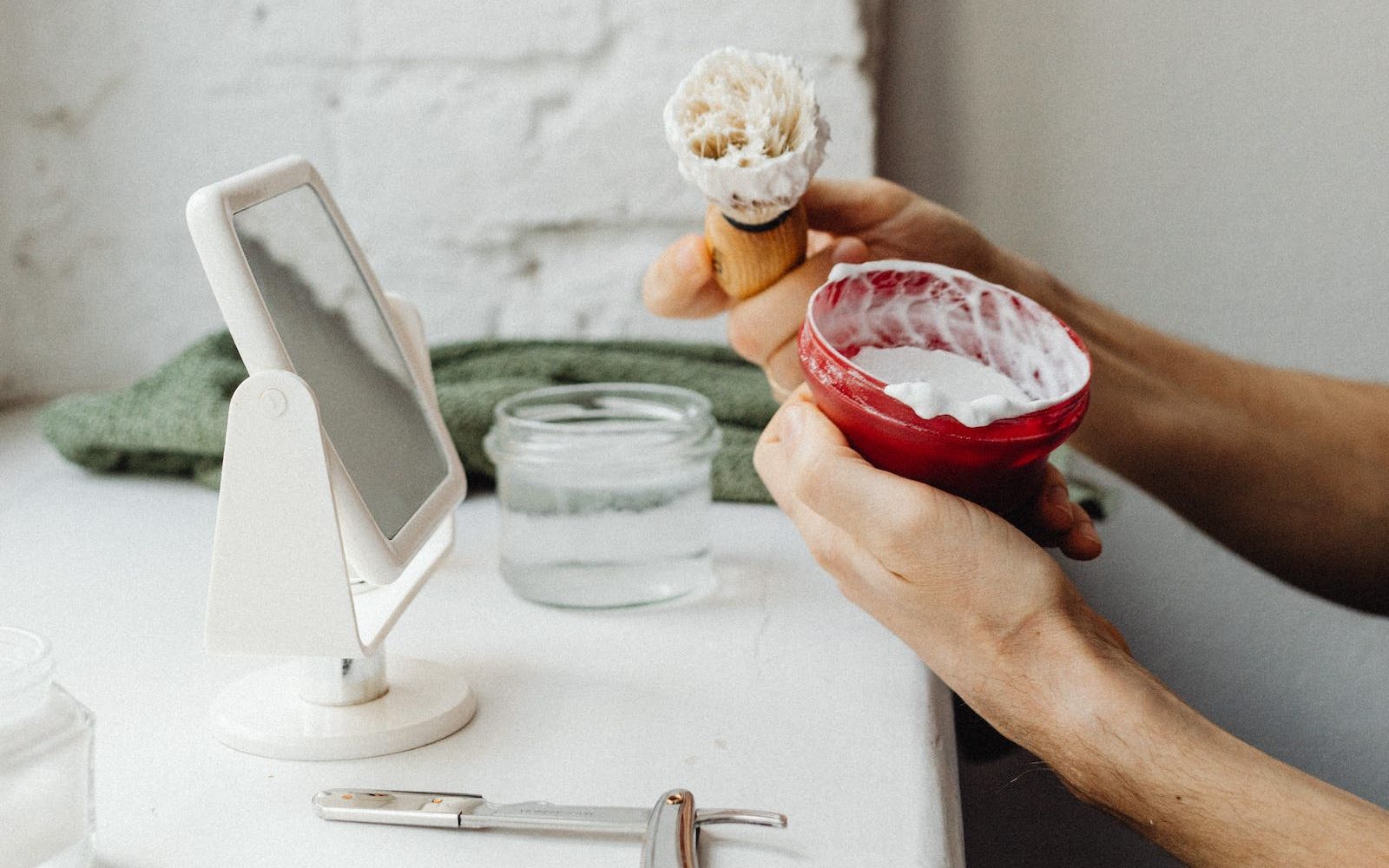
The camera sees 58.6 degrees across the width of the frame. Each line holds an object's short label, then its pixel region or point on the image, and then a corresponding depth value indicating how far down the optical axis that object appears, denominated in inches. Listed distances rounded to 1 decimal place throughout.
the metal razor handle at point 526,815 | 17.0
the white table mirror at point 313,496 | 17.8
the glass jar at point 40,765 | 14.7
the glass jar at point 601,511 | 26.4
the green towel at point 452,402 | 33.0
